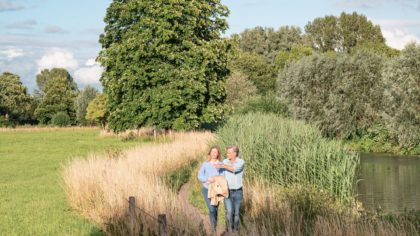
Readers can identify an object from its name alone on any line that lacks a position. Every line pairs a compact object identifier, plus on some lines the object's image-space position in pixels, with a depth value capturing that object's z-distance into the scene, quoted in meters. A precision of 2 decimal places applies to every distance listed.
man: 11.52
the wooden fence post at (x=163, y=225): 8.72
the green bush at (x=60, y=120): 83.38
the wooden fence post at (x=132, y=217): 10.98
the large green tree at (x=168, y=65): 39.09
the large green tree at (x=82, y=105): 86.94
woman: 11.53
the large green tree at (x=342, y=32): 84.00
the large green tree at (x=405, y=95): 43.12
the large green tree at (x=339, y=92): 52.25
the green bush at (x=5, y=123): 76.51
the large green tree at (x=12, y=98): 88.38
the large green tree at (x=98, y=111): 74.50
